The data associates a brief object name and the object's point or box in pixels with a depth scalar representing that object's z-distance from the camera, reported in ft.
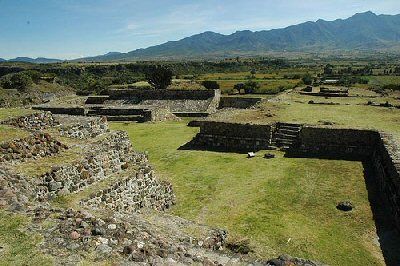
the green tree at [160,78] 195.52
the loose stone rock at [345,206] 45.70
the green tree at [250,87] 200.98
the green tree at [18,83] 199.52
